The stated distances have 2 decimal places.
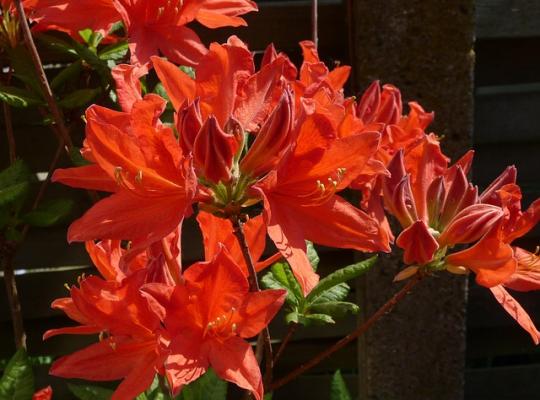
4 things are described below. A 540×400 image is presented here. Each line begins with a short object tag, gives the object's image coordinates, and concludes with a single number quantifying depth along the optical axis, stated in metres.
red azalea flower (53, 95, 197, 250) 0.67
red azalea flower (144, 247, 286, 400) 0.68
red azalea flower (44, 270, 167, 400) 0.70
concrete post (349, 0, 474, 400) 0.99
